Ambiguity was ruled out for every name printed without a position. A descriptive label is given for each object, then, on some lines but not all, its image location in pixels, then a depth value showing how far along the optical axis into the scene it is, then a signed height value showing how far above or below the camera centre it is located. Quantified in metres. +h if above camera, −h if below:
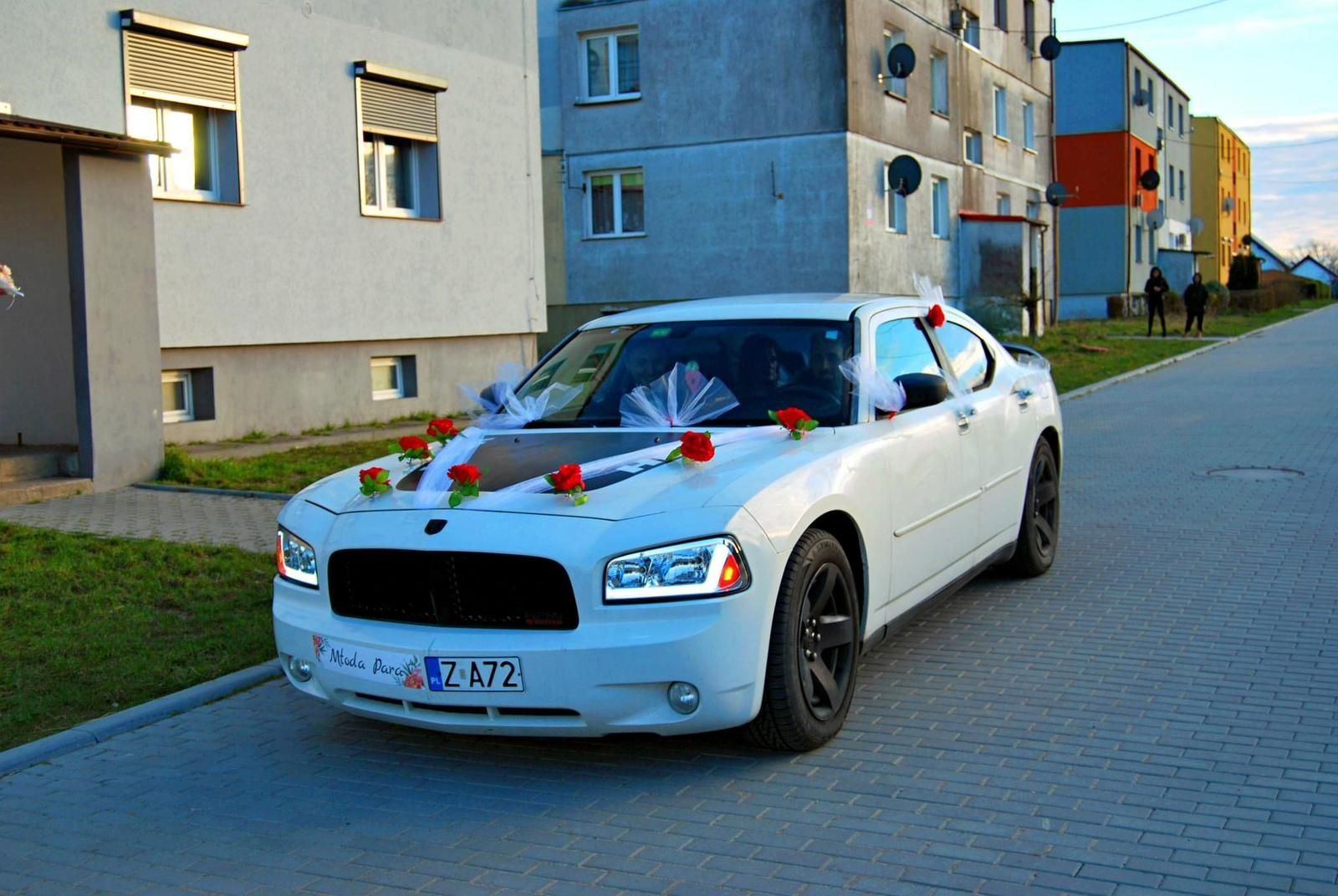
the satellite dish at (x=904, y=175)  26.81 +3.01
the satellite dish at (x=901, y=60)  26.56 +5.15
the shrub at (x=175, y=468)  11.27 -0.92
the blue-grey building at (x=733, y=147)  26.11 +3.68
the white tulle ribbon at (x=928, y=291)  7.18 +0.21
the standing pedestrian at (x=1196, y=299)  34.41 +0.62
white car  4.44 -0.75
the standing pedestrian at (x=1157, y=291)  33.28 +0.82
